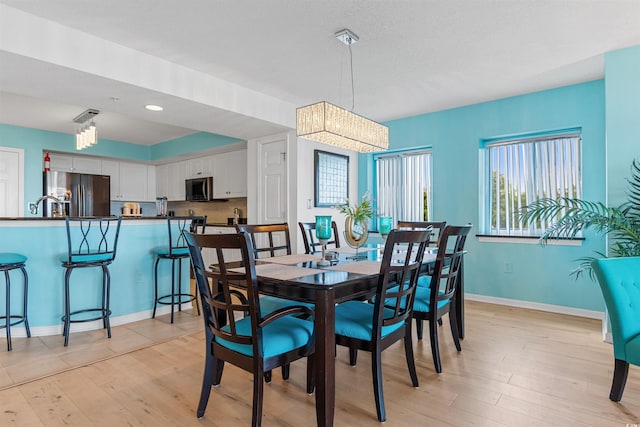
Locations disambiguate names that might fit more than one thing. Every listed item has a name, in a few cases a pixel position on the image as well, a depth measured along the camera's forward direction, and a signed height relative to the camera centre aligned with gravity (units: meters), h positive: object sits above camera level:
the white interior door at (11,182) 5.16 +0.48
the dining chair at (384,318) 1.76 -0.58
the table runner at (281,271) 1.80 -0.32
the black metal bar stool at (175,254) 3.54 -0.40
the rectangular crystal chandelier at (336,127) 2.56 +0.66
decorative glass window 4.75 +0.49
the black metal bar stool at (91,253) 2.89 -0.32
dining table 1.55 -0.36
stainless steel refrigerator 5.71 +0.40
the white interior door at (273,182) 4.67 +0.42
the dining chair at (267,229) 2.64 -0.11
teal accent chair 1.86 -0.50
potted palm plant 2.72 -0.07
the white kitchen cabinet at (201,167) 6.26 +0.86
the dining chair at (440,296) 2.25 -0.57
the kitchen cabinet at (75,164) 6.10 +0.90
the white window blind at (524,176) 3.78 +0.41
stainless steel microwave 6.20 +0.44
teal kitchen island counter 2.99 -0.54
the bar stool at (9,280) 2.68 -0.51
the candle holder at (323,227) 2.21 -0.09
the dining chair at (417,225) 3.42 -0.12
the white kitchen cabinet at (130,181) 6.77 +0.67
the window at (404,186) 4.83 +0.39
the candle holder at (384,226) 2.89 -0.11
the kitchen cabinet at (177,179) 6.79 +0.69
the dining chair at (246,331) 1.50 -0.56
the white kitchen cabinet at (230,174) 5.68 +0.65
